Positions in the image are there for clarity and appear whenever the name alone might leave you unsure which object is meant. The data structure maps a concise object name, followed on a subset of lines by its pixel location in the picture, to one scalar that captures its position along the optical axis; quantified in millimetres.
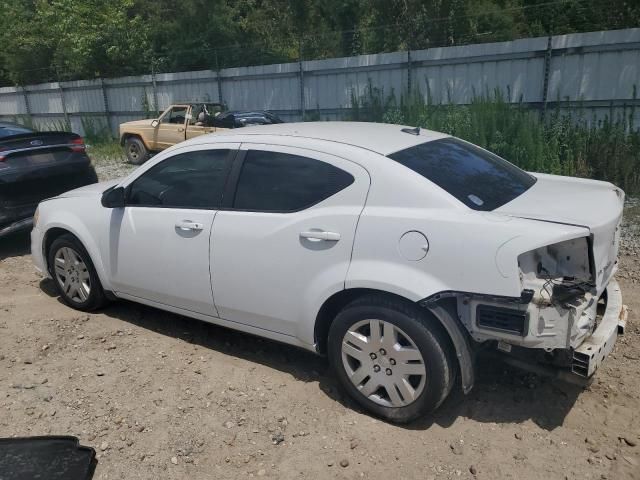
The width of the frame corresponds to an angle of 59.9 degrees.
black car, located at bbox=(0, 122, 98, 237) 6348
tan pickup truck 12711
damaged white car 2824
